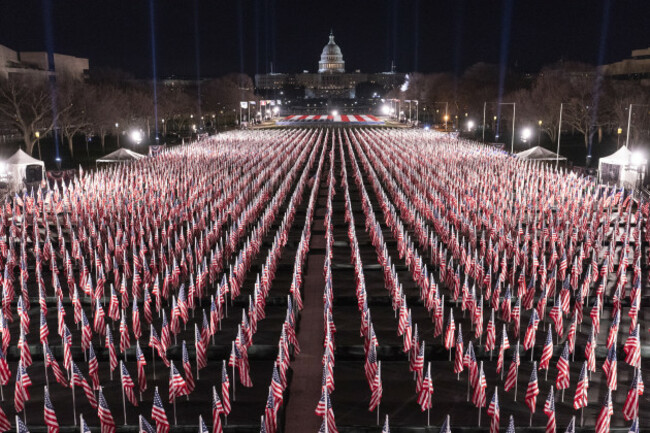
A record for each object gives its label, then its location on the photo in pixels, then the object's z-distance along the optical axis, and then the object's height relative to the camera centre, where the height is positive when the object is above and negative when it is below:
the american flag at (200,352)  13.52 -5.11
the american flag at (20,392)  11.78 -5.14
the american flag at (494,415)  10.64 -4.94
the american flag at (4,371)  12.97 -5.28
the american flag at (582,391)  11.45 -4.92
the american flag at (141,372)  12.80 -5.16
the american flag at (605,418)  10.48 -4.92
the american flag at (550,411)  10.73 -4.93
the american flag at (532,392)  11.59 -5.00
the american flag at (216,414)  10.50 -4.96
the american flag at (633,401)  11.01 -4.93
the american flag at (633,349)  13.26 -4.84
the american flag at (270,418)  10.73 -5.10
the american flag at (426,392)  11.81 -5.09
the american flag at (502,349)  13.24 -4.82
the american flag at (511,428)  9.58 -4.62
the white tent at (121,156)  46.72 -3.65
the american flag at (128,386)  11.91 -5.11
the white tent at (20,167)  38.09 -3.67
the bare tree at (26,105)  55.78 -0.10
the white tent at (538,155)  44.89 -3.13
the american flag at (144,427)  9.76 -4.79
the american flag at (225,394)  11.16 -4.99
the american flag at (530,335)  14.33 -4.89
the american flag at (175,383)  11.92 -5.05
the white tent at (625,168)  37.19 -3.27
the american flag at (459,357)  13.19 -4.98
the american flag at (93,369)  12.57 -5.07
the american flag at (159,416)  10.33 -4.92
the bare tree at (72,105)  60.09 -0.06
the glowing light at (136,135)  58.66 -2.66
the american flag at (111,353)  13.45 -5.10
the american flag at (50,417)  10.49 -5.06
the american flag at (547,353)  13.13 -4.88
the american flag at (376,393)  11.70 -5.10
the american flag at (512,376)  12.41 -5.05
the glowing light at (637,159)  37.50 -2.78
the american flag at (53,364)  12.78 -5.03
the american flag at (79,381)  11.84 -4.94
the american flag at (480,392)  11.80 -5.08
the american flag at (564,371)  12.34 -4.90
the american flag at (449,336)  14.23 -4.91
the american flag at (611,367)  12.23 -4.77
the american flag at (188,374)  12.33 -5.11
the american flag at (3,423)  11.22 -5.45
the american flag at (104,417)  10.74 -5.14
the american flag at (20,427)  9.56 -4.71
